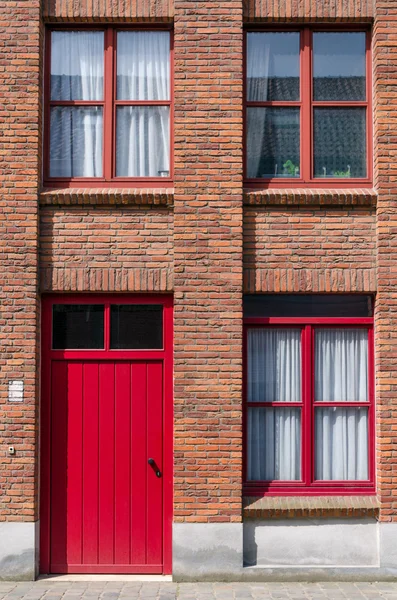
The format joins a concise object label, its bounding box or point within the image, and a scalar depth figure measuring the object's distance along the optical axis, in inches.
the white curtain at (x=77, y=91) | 343.9
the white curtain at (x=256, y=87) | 343.9
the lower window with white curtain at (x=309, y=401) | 335.3
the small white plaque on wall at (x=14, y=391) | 323.6
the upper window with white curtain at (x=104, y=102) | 342.6
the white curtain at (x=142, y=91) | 343.6
